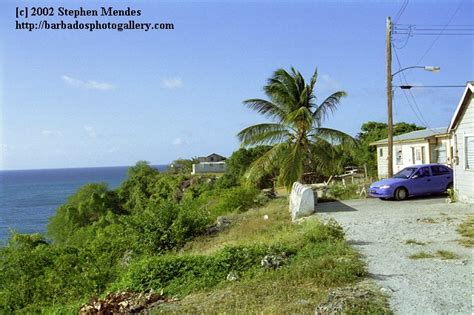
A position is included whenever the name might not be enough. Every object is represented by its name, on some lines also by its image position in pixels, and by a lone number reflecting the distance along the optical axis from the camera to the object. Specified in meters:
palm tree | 20.97
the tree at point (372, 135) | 42.91
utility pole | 20.39
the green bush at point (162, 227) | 13.91
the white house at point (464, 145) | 15.48
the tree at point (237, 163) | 50.06
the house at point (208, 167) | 86.14
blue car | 18.81
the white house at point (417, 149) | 25.73
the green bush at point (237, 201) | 20.95
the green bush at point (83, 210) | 52.82
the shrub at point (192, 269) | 8.30
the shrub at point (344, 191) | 20.94
